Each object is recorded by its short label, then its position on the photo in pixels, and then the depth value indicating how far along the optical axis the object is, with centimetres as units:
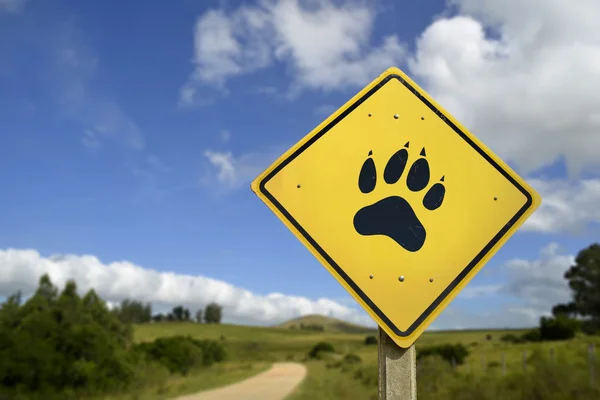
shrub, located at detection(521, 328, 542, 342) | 3778
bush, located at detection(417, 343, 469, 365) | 2684
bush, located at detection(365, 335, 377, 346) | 7710
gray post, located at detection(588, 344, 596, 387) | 738
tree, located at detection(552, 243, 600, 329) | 4478
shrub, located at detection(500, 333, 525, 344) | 4118
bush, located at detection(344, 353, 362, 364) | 3761
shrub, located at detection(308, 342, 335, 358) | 6261
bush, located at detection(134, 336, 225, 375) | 3031
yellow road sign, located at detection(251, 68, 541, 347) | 198
